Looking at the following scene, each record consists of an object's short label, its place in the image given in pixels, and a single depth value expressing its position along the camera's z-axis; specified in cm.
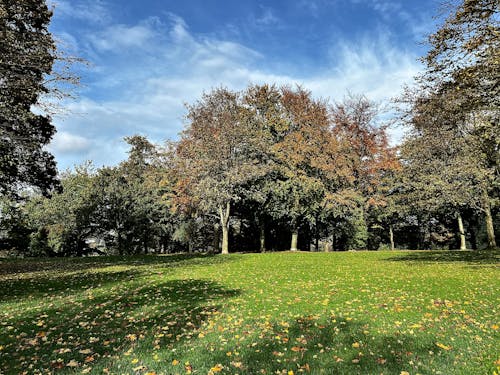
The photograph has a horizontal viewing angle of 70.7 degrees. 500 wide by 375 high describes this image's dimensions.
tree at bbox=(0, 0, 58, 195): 1142
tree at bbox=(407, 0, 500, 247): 1177
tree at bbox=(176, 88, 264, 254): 2655
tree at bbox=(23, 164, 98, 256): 3388
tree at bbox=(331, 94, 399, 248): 3231
